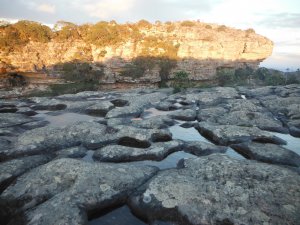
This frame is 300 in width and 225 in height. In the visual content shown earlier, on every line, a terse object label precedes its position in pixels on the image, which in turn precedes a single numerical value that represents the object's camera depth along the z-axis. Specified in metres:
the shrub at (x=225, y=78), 96.31
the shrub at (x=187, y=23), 105.81
